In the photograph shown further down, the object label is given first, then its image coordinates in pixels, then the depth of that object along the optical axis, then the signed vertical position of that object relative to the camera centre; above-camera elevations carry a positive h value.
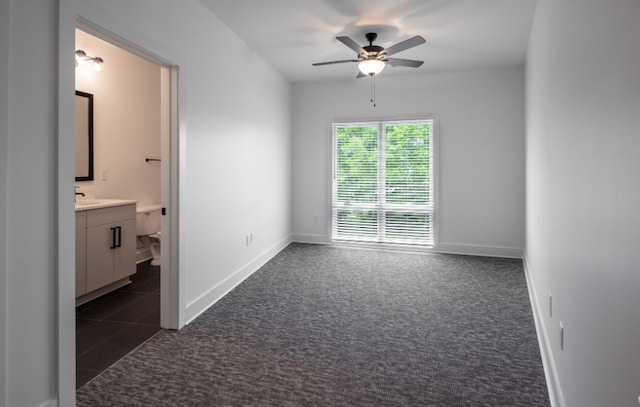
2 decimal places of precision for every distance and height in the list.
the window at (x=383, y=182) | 5.54 +0.34
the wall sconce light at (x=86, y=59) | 4.31 +1.68
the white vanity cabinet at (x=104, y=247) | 3.43 -0.40
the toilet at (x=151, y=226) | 4.91 -0.27
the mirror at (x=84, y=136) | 4.55 +0.82
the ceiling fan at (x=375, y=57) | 3.68 +1.48
